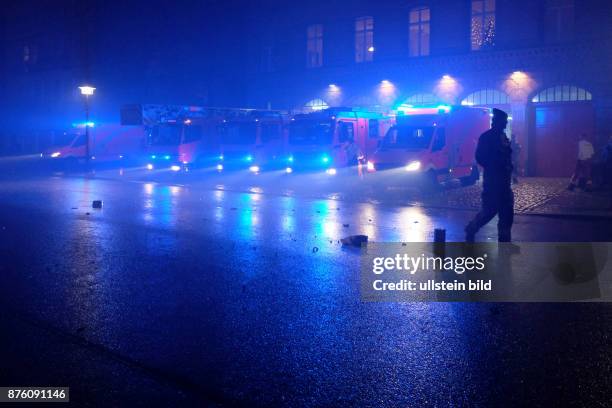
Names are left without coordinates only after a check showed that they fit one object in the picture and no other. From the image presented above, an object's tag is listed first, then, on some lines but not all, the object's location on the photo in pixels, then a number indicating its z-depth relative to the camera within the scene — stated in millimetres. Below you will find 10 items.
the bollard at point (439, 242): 8648
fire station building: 25375
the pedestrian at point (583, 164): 18547
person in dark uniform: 8422
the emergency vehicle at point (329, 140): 24281
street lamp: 30703
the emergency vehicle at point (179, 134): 28031
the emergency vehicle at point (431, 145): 18750
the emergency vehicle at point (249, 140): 28484
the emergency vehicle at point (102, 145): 34375
